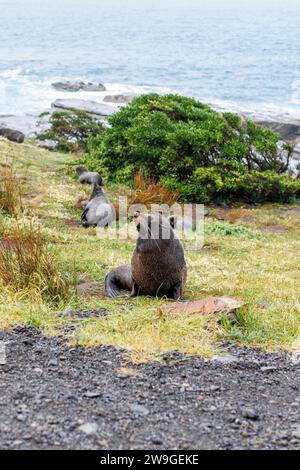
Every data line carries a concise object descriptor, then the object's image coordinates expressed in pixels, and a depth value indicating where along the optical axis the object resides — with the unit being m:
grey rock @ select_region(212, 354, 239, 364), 6.17
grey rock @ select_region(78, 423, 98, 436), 4.62
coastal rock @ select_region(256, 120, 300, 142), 34.69
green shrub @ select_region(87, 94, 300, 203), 18.61
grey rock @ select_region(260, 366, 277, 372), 6.07
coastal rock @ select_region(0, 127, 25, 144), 28.27
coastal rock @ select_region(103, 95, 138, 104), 46.66
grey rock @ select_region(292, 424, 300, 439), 4.74
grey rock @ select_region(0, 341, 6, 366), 5.96
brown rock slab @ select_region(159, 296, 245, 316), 7.22
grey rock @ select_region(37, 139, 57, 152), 27.50
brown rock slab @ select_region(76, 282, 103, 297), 8.68
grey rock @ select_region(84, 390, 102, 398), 5.24
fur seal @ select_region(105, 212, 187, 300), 8.43
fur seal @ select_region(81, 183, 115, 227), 14.80
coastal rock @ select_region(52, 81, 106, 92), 53.97
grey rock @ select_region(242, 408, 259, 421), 5.01
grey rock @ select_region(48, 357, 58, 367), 5.93
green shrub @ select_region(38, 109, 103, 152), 28.62
